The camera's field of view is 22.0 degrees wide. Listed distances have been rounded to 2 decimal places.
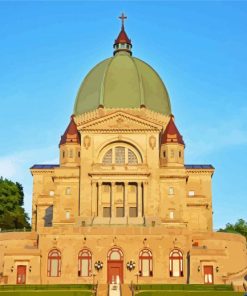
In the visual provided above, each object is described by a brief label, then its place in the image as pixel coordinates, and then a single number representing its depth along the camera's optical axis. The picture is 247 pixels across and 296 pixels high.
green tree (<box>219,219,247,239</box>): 119.56
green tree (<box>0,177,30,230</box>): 101.38
